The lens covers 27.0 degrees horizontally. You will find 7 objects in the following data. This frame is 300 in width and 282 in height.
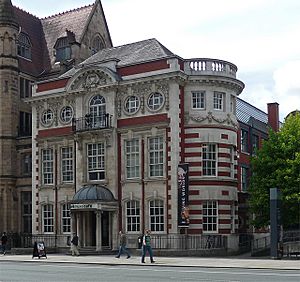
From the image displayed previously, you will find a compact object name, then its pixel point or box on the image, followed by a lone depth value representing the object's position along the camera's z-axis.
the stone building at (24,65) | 52.66
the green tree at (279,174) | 38.41
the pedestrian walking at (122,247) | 37.09
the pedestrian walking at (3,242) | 45.59
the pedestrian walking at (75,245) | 41.01
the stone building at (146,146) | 41.69
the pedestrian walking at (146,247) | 32.69
